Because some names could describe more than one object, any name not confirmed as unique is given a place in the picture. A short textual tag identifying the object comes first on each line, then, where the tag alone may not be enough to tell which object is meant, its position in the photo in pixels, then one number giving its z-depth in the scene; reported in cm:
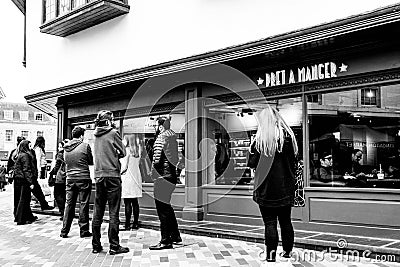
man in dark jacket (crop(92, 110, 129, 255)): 586
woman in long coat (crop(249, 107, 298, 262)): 438
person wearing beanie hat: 592
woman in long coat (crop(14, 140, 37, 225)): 851
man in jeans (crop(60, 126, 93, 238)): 715
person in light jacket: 758
